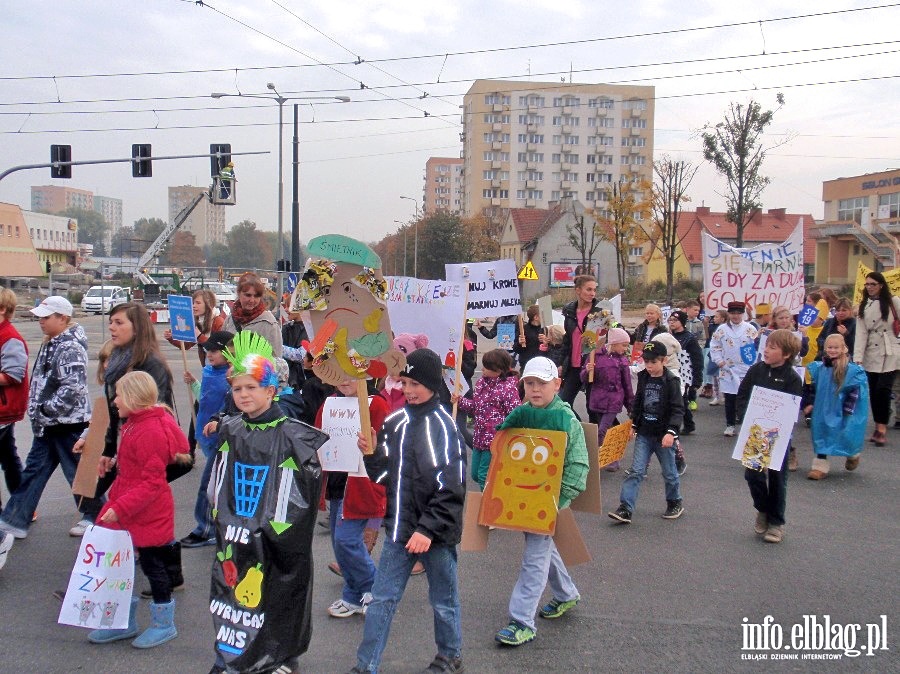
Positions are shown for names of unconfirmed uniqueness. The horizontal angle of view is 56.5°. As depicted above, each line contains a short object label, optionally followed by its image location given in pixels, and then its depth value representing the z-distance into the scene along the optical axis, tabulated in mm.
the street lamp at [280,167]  26075
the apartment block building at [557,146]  95625
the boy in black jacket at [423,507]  3873
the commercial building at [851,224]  55156
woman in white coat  10273
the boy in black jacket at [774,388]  6309
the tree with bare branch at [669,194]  37438
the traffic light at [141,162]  24547
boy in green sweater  4492
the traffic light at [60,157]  23984
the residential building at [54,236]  91875
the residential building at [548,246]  69875
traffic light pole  23938
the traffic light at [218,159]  25578
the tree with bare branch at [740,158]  29297
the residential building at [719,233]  66250
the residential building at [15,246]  67312
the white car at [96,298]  43575
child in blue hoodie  5930
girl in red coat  4305
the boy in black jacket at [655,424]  6703
